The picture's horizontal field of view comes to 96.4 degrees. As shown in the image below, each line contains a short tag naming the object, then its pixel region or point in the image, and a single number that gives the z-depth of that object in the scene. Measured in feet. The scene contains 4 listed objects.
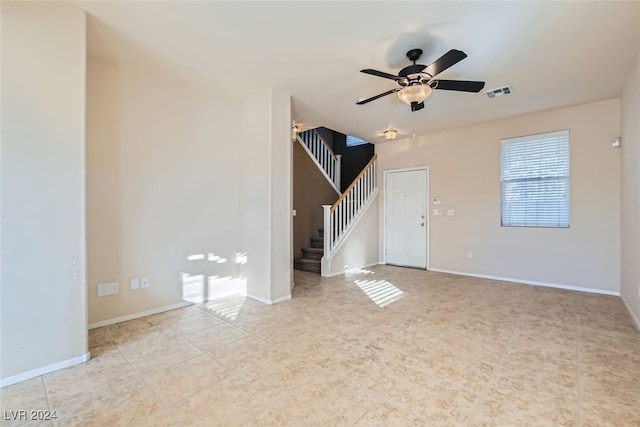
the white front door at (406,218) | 19.58
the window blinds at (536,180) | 14.55
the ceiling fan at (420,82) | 8.59
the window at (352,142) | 26.30
